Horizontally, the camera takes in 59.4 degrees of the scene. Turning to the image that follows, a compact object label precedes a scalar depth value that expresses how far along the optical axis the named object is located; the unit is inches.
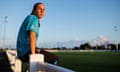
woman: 57.9
